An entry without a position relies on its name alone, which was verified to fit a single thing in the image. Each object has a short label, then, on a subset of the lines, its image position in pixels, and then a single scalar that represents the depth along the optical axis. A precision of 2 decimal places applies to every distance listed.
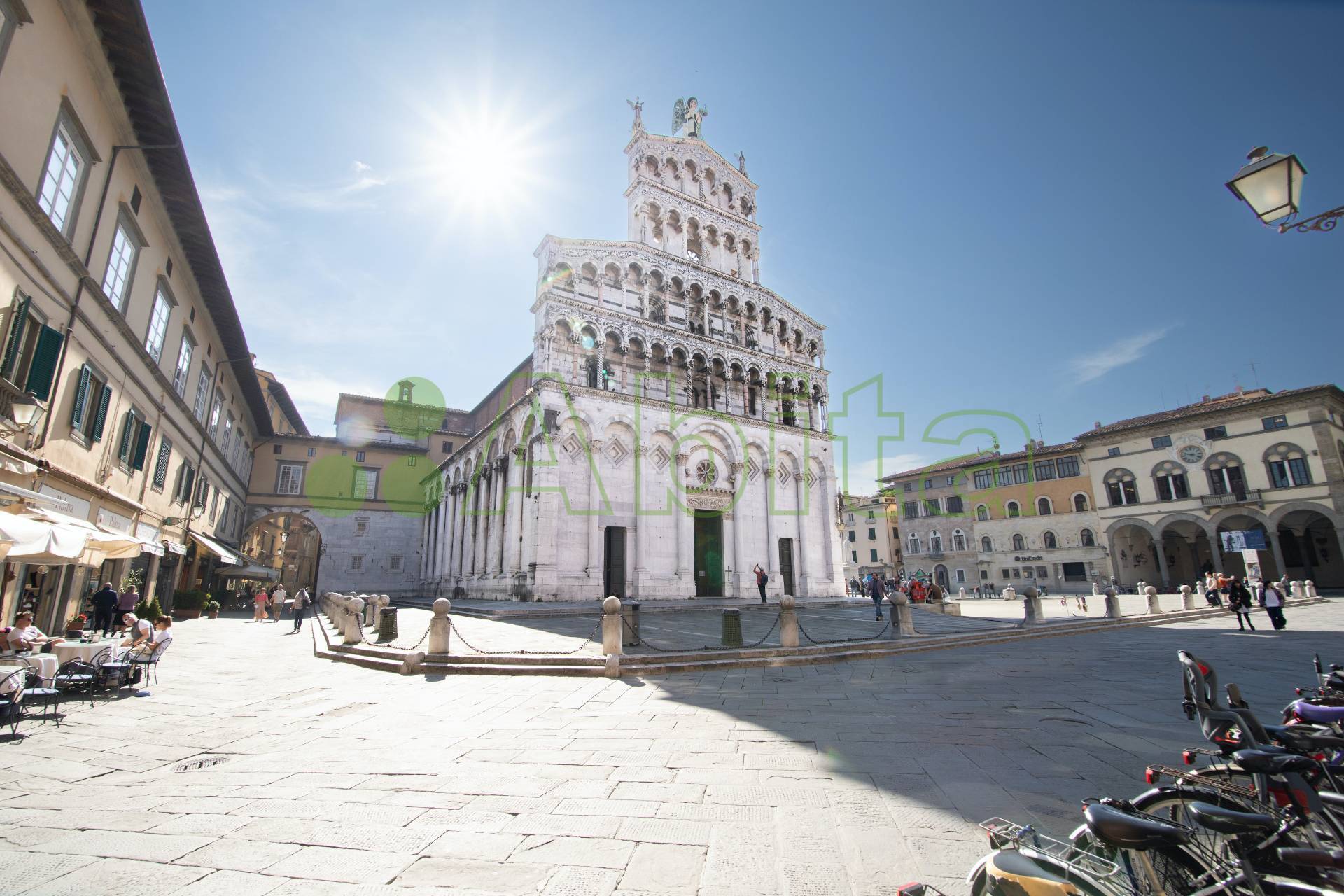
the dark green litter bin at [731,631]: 11.20
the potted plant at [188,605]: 22.00
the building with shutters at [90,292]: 8.08
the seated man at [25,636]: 7.63
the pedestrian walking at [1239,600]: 15.21
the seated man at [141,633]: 8.88
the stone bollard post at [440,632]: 10.03
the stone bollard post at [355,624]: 12.19
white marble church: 22.20
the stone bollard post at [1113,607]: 18.34
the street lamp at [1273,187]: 4.20
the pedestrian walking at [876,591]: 18.55
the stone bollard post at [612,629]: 9.70
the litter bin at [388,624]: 12.28
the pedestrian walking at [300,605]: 18.30
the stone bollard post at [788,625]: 11.48
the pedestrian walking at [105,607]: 12.02
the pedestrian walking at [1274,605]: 14.79
